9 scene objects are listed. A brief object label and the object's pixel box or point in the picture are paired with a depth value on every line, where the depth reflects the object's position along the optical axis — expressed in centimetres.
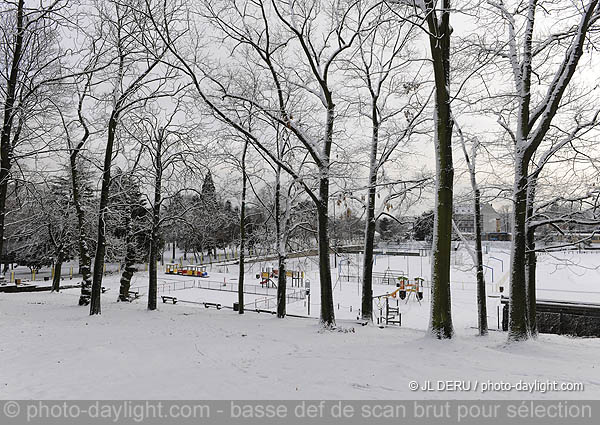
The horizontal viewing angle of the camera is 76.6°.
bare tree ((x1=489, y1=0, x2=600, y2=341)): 805
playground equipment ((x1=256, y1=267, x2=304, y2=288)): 3592
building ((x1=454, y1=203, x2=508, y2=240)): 7678
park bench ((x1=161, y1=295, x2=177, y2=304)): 2249
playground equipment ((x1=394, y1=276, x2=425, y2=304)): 2858
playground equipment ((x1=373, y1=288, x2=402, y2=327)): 1942
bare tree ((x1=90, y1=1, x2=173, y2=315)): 1308
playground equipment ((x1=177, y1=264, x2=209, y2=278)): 4191
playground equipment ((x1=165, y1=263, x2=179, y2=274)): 4516
